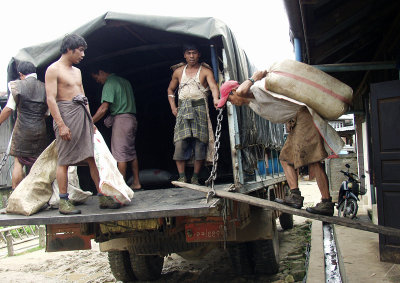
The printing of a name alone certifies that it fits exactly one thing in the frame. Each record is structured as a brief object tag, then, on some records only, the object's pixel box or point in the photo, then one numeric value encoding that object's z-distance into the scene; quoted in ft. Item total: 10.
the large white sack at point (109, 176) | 10.69
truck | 11.66
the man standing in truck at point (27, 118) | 13.10
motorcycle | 28.14
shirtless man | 11.10
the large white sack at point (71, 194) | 12.12
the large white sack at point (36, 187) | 11.15
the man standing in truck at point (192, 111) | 13.98
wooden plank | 8.27
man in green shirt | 15.39
